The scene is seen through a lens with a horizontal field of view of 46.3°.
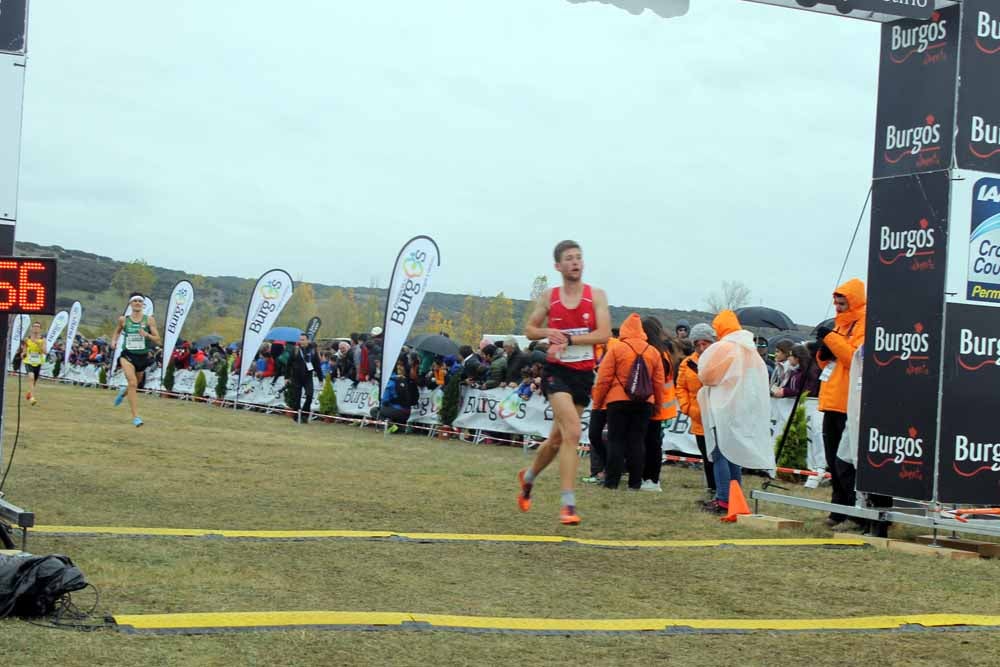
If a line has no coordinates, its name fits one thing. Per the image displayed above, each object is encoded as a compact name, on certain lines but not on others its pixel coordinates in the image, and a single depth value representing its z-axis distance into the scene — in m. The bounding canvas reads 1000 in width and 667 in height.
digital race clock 6.87
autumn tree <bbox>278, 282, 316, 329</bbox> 151.25
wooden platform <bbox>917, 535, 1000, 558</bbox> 8.79
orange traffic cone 10.45
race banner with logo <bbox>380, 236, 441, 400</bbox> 22.20
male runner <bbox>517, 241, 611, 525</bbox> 9.13
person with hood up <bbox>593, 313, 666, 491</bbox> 13.29
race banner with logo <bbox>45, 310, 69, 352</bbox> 51.83
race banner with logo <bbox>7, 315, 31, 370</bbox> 39.28
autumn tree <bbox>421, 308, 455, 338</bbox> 135.62
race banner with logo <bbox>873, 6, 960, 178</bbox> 9.27
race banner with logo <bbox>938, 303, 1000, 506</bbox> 9.17
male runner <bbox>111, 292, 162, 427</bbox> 18.61
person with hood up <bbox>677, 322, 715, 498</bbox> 12.17
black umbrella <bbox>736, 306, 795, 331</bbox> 27.36
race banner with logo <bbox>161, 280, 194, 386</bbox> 33.84
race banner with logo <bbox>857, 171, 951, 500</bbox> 9.23
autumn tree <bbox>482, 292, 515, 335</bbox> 138.00
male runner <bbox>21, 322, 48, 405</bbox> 28.83
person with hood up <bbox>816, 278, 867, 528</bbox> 10.27
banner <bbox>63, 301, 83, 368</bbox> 47.50
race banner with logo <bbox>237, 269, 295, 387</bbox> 29.83
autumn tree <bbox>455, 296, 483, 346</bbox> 136.38
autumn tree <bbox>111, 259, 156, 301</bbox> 141.88
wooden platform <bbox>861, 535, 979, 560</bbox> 8.77
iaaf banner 9.18
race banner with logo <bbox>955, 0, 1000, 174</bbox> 9.18
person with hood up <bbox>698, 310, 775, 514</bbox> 10.71
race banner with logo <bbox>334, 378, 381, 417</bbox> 25.78
